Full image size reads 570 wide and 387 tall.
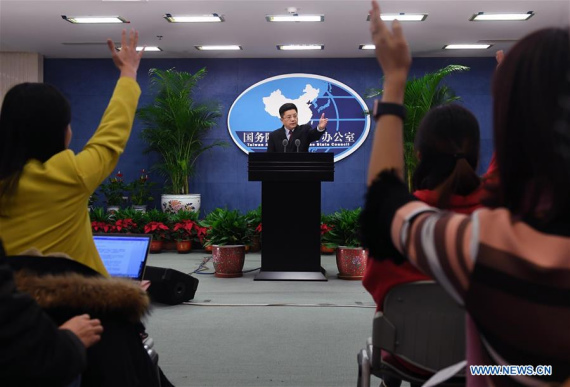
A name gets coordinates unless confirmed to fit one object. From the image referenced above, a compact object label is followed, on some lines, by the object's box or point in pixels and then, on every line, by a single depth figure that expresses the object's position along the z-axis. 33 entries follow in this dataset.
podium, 5.48
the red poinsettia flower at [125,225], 7.75
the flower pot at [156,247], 7.88
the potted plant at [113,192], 10.65
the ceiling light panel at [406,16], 8.52
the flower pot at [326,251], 7.58
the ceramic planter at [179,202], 10.68
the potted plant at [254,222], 7.30
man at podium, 6.15
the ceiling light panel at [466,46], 10.36
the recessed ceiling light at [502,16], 8.51
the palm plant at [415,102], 9.00
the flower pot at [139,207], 10.85
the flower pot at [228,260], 5.83
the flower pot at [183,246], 7.83
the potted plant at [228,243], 5.83
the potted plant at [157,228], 7.86
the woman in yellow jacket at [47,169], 1.32
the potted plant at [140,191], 10.84
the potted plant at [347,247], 5.66
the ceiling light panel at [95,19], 8.80
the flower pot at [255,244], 7.70
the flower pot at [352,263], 5.65
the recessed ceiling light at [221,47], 10.54
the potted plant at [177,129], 10.41
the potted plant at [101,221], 7.79
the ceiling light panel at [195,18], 8.68
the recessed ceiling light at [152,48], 10.62
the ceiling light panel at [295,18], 8.71
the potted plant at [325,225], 6.96
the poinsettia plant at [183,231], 7.83
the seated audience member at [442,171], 1.39
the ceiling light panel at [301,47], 10.44
